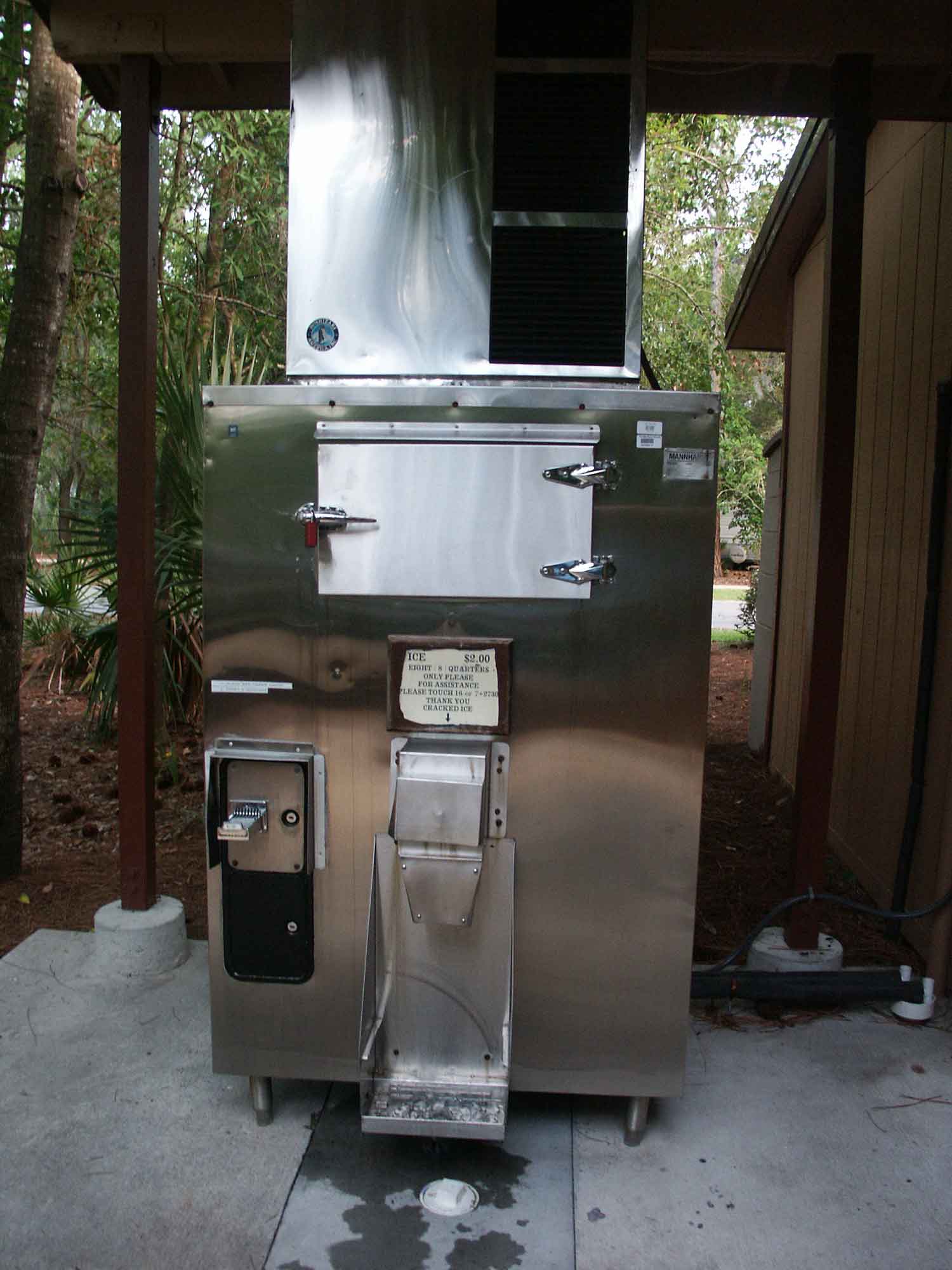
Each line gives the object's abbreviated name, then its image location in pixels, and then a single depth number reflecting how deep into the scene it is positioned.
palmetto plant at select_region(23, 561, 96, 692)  8.03
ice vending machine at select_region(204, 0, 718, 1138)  2.37
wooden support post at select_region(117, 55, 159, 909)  3.38
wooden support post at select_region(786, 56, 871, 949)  3.32
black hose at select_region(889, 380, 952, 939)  3.72
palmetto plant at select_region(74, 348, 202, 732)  4.82
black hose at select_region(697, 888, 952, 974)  3.31
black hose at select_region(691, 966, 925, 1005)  3.28
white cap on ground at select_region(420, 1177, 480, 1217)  2.39
